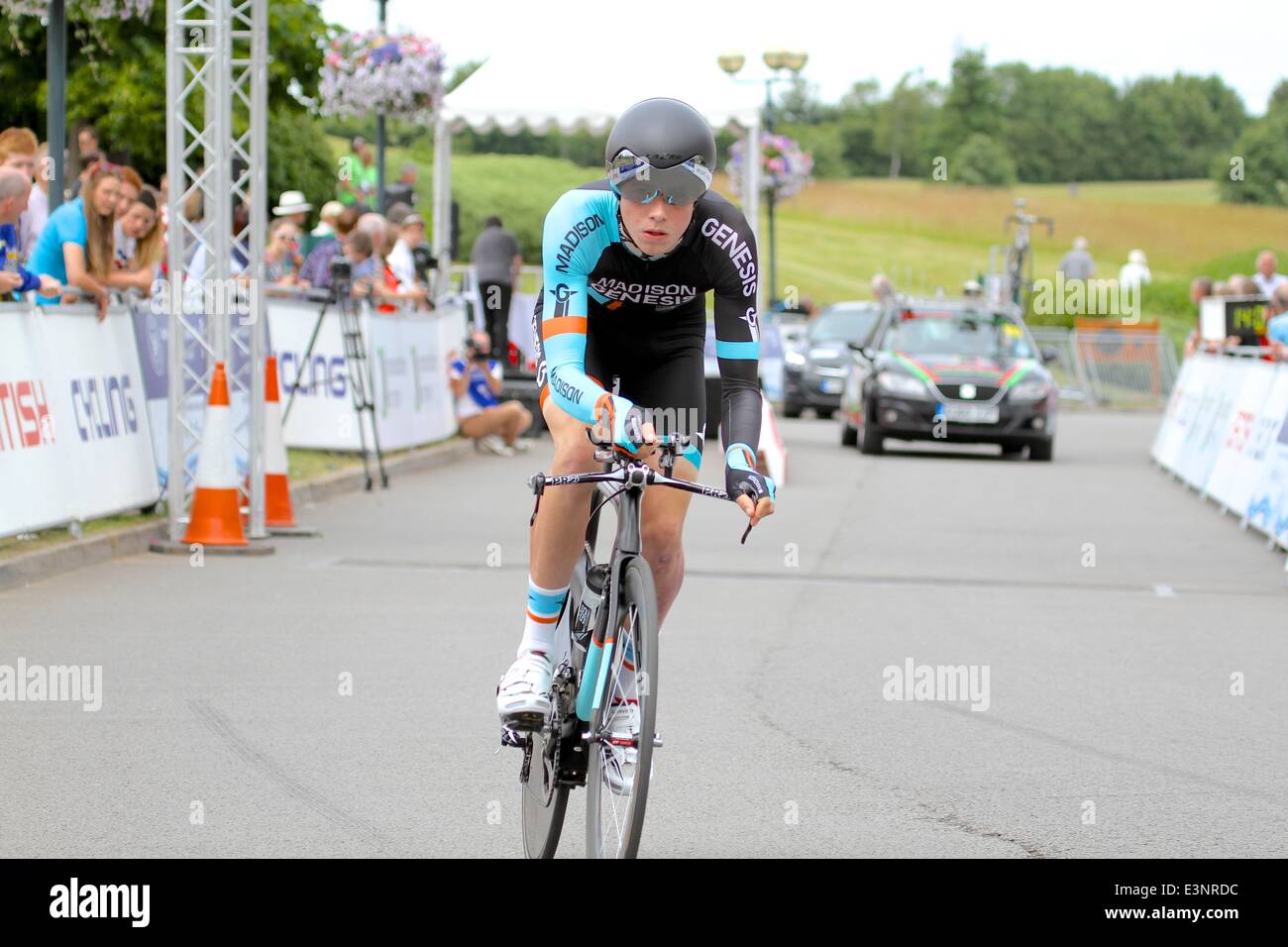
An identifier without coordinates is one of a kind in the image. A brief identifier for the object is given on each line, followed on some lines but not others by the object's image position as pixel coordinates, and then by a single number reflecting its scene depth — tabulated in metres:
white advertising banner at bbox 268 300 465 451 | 18.00
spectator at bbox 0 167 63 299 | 12.05
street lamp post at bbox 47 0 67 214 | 15.04
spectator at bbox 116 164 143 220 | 13.83
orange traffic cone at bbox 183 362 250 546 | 13.21
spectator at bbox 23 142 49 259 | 14.70
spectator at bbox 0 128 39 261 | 13.45
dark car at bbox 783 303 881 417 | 32.53
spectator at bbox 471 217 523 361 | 25.55
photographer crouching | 22.36
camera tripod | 17.66
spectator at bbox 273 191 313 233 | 21.39
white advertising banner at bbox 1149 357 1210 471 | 22.48
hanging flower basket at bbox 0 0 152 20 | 17.12
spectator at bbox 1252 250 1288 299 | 24.91
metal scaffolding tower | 13.22
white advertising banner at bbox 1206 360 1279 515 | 17.11
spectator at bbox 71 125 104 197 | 16.92
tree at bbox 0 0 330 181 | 21.55
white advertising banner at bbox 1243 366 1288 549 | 15.27
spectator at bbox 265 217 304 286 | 18.66
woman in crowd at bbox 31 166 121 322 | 13.10
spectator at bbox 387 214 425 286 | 21.61
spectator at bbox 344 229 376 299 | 18.58
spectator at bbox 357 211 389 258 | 19.78
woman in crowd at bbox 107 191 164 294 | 14.16
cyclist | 5.24
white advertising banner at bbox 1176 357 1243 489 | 19.36
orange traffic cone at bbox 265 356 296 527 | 14.53
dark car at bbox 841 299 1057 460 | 24.22
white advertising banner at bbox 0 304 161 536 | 11.57
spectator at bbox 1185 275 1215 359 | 26.22
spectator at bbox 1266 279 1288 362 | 17.84
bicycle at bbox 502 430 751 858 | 4.96
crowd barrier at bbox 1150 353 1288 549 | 15.84
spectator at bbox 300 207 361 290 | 19.00
